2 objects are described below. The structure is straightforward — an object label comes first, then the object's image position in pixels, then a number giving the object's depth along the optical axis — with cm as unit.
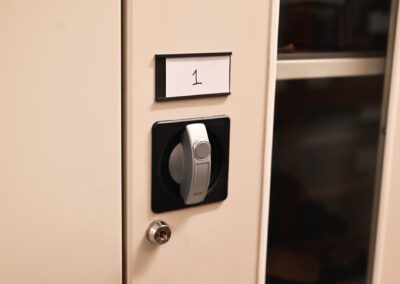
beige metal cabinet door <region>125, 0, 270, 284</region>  71
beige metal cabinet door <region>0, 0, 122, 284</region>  63
